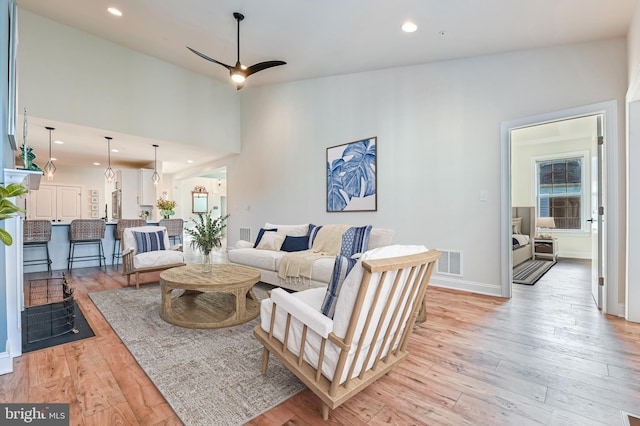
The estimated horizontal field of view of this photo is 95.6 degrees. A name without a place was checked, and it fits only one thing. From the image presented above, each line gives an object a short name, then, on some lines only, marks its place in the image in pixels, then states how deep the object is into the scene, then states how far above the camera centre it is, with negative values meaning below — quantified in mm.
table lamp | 6944 -298
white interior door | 3061 -65
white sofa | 3360 -631
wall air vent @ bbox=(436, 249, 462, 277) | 3867 -704
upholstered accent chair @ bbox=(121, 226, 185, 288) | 3908 -568
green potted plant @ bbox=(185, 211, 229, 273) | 3020 -254
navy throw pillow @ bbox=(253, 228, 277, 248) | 4559 -362
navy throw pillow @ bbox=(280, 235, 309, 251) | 4164 -450
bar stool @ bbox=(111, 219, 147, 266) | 5531 -372
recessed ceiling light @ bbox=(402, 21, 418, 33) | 3124 +2029
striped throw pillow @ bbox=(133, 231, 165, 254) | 4203 -416
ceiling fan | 3584 +1808
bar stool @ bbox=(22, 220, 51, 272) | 4578 -302
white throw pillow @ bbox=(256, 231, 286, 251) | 4273 -427
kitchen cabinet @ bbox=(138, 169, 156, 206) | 8062 +697
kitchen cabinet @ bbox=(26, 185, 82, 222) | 8953 +333
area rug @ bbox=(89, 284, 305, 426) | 1525 -1020
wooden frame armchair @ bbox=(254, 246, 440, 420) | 1285 -581
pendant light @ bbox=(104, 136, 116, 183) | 6395 +889
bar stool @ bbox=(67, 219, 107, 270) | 5062 -358
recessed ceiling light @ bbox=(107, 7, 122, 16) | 4061 +2864
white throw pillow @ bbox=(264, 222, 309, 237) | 4426 -276
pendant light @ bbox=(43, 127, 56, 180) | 5552 +843
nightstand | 6156 -813
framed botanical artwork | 4641 +593
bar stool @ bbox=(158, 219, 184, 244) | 6027 -277
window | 6699 +486
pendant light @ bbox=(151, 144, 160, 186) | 7500 +989
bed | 5756 -393
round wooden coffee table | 2607 -888
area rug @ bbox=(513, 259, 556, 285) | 4492 -1066
